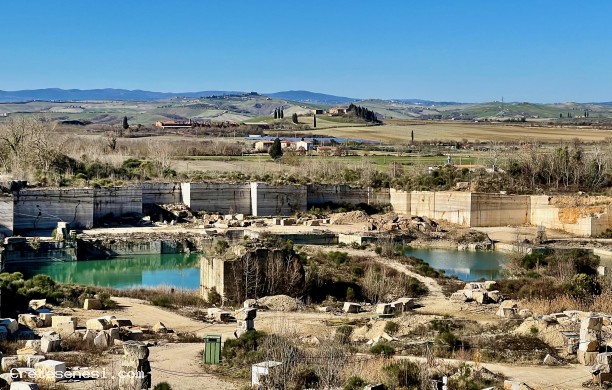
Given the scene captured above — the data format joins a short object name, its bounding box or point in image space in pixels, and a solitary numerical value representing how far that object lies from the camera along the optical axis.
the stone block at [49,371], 16.28
